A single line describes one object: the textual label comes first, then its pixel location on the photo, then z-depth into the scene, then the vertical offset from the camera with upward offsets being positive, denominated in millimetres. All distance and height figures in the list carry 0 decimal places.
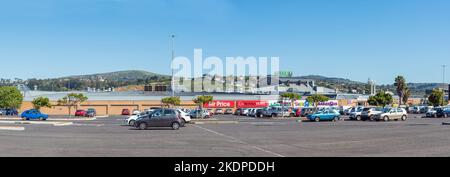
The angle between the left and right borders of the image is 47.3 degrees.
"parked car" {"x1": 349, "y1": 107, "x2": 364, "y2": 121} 54622 -1828
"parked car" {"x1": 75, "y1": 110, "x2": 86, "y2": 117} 75350 -2450
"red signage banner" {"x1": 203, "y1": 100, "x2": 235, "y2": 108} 103250 -1482
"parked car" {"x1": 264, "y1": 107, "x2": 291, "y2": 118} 67375 -2024
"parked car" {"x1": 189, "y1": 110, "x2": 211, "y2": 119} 63853 -2192
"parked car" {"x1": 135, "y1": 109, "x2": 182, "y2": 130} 35500 -1633
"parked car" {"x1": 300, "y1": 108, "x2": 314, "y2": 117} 67700 -1902
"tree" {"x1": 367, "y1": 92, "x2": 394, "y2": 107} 83812 -485
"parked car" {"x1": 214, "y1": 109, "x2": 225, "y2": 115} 93938 -2648
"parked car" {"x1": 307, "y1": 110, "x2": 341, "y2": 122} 51469 -1924
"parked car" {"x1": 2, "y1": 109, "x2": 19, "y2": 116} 87500 -2742
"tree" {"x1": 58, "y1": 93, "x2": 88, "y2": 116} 88662 -641
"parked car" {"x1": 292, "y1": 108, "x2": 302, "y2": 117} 68706 -2040
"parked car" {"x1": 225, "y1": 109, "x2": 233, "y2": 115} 96175 -2697
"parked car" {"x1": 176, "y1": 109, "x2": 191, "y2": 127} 45719 -1837
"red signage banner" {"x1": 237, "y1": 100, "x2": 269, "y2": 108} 104875 -1288
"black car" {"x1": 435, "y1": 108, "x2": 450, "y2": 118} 64188 -1987
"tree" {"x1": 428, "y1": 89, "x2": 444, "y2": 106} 109438 -185
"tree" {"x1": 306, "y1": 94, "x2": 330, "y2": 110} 90350 -373
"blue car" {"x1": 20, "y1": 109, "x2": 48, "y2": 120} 58434 -2141
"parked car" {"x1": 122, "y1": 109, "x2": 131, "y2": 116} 86500 -2645
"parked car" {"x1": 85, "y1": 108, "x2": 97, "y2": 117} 74044 -2408
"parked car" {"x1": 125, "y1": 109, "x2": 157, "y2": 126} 43450 -2022
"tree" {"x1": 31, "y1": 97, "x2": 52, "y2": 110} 78688 -877
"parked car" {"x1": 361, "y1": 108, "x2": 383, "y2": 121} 51681 -1594
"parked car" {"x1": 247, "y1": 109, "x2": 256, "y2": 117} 76162 -2382
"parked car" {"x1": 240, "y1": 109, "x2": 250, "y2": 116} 82912 -2497
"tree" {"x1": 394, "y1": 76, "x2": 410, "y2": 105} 128975 +2537
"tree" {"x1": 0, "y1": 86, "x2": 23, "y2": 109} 87250 -129
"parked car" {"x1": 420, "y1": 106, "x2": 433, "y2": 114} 88188 -2224
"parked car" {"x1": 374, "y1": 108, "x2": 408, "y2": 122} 50281 -1761
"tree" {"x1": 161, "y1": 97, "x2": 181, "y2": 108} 88025 -753
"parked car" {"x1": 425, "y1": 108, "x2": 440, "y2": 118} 64625 -2018
